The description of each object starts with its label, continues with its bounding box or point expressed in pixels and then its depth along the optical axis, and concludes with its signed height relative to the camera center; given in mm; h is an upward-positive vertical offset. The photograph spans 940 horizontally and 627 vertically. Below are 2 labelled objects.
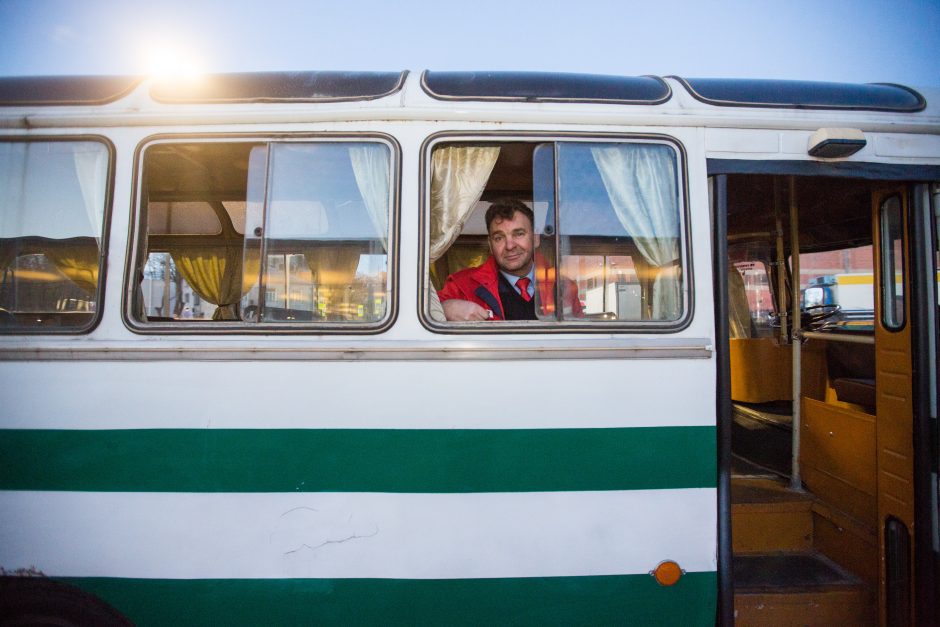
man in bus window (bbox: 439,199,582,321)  2377 +331
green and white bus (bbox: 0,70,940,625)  1904 -131
